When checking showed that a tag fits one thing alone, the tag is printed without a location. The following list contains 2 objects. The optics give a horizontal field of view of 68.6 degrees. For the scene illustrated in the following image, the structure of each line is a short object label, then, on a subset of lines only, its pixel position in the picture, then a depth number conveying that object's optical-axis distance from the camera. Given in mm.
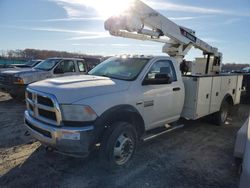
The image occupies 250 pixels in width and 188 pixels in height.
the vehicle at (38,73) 7033
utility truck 2712
